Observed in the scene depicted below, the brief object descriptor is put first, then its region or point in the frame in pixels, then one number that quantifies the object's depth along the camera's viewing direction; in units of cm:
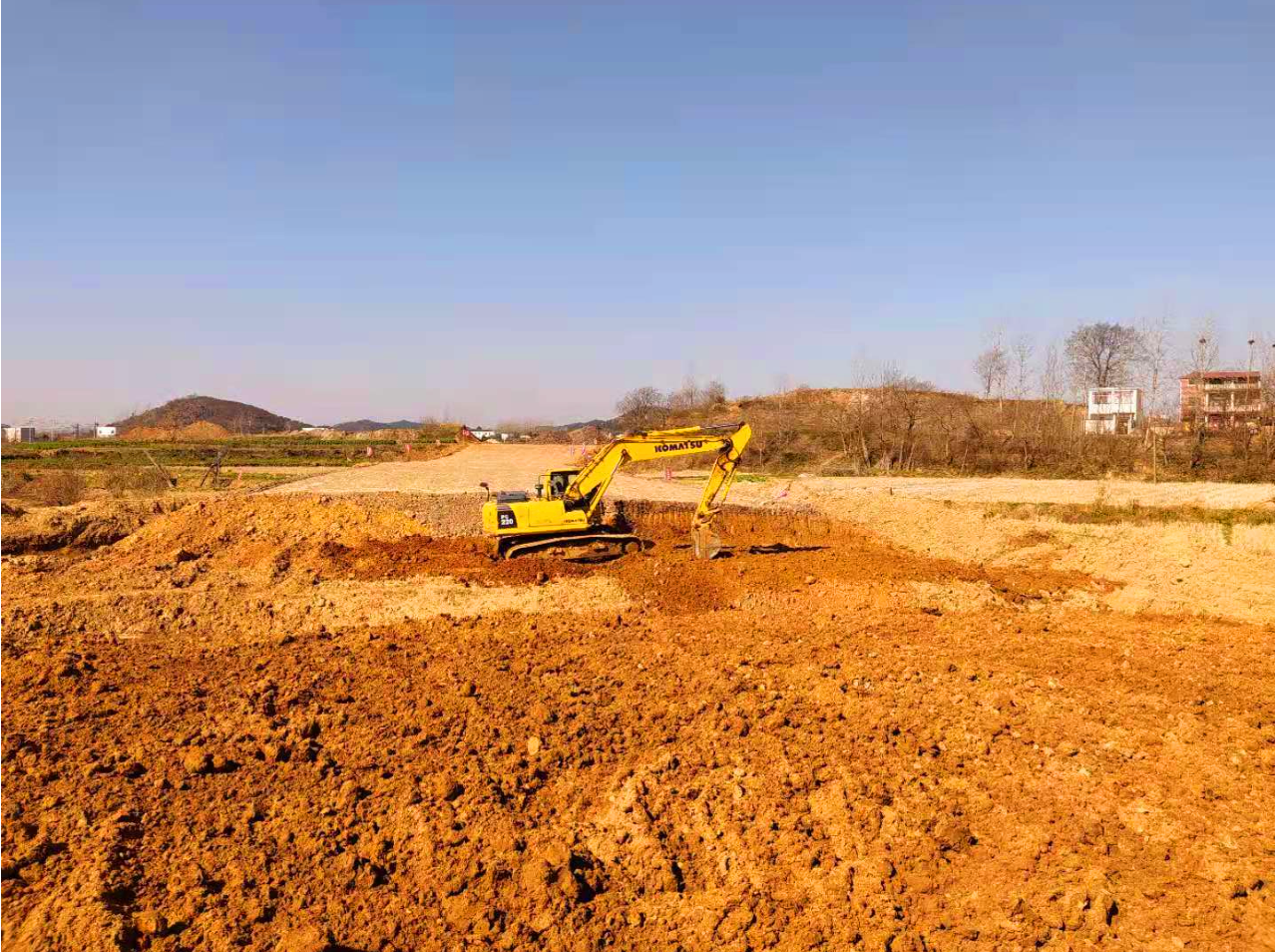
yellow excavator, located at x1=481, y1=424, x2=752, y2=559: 1487
